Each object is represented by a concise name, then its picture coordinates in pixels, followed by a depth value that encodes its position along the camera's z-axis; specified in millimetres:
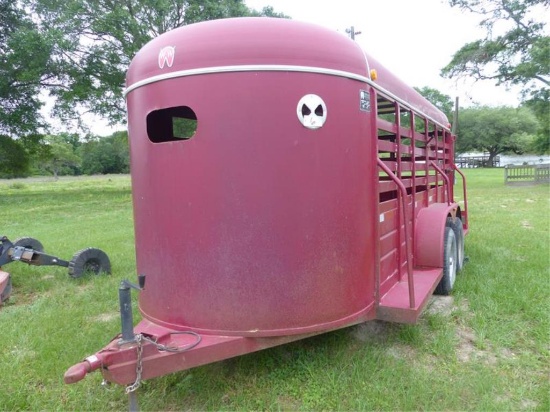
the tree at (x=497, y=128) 60219
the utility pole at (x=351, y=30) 15203
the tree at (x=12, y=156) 21156
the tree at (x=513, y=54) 17703
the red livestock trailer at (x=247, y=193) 2529
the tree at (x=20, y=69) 15203
